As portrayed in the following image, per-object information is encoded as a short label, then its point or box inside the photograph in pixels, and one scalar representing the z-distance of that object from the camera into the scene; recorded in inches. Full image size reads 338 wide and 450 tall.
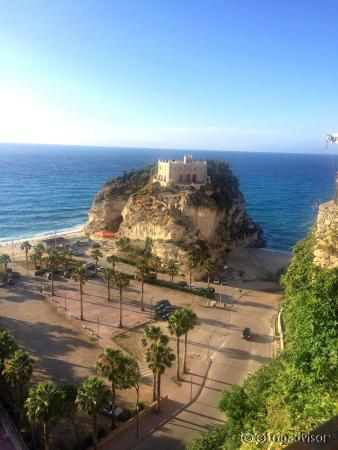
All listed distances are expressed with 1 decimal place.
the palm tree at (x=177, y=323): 1246.3
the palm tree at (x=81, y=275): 1779.0
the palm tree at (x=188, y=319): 1256.2
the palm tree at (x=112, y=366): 974.4
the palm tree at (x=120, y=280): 1737.2
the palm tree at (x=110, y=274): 1803.6
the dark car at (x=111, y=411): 1095.0
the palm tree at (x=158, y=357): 1058.7
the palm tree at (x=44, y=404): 813.2
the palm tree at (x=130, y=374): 993.5
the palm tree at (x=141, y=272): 1899.6
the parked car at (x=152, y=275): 2273.6
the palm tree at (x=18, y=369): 936.3
